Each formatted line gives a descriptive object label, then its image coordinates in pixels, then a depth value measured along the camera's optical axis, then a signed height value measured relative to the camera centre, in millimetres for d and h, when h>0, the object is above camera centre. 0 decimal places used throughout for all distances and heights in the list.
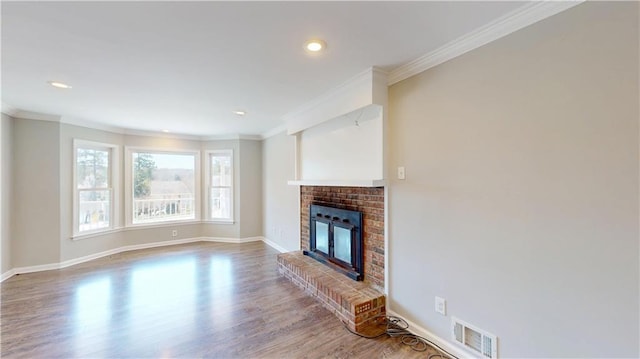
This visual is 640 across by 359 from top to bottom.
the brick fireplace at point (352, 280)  2498 -1085
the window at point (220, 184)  5941 -23
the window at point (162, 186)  5340 -44
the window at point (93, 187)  4449 -38
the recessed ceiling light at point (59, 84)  2698 +1031
